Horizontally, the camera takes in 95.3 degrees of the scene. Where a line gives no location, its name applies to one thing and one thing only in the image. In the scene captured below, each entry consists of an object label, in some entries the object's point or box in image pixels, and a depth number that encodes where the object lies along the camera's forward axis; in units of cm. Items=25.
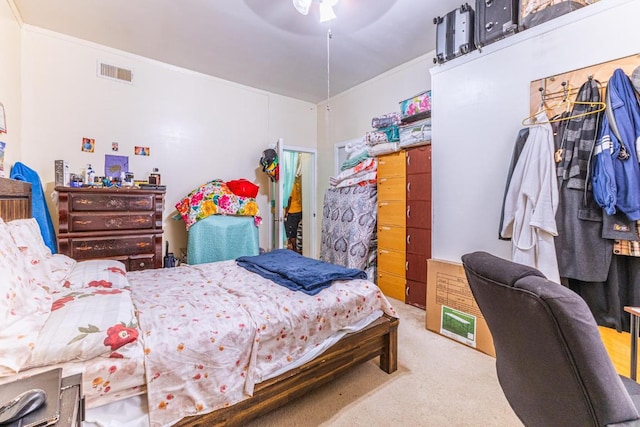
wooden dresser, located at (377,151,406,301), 336
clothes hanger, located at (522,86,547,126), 201
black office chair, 67
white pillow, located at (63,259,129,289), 159
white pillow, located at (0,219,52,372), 93
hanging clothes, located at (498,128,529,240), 205
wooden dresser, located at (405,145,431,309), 308
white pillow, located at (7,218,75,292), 147
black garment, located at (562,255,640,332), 170
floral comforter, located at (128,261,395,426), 119
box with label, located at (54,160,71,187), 277
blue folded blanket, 184
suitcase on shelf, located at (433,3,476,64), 238
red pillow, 380
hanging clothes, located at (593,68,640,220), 157
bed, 111
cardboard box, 228
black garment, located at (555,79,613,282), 173
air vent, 316
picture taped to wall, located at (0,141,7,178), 217
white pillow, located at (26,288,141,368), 100
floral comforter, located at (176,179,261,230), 344
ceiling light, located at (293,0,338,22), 207
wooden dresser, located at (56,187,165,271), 259
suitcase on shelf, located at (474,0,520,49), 214
